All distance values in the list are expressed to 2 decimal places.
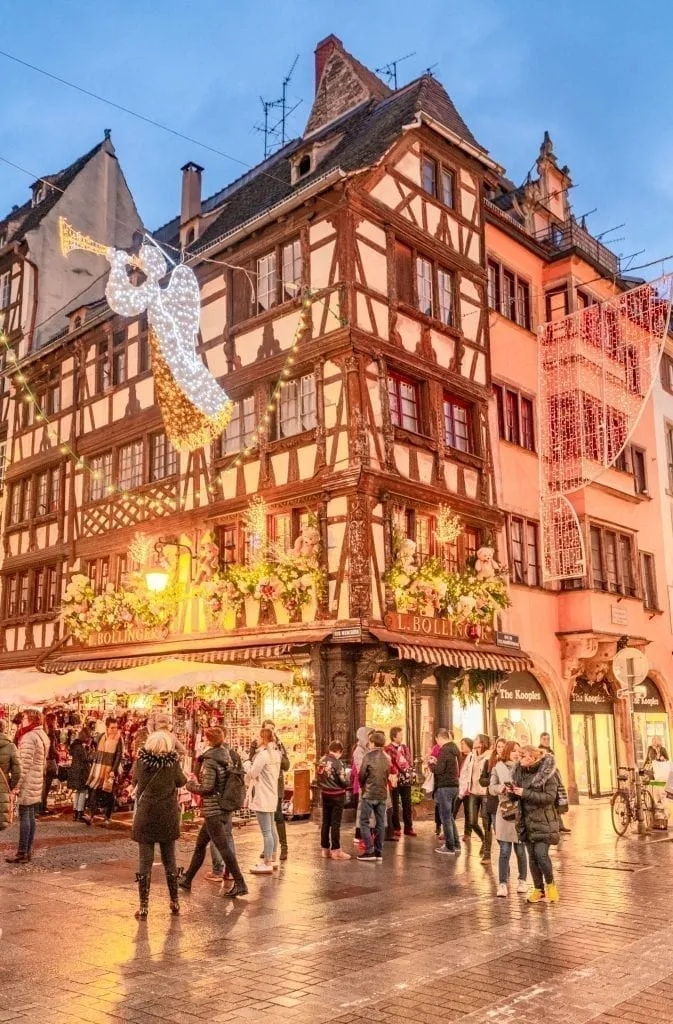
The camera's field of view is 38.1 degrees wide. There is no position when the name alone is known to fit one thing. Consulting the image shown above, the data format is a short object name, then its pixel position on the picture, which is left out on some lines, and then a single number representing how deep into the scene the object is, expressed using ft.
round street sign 48.67
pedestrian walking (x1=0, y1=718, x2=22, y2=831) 27.89
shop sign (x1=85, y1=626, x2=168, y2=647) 68.03
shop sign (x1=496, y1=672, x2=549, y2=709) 67.36
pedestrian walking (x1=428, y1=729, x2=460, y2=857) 41.16
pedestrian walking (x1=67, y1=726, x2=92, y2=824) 52.13
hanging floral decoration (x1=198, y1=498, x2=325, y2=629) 56.75
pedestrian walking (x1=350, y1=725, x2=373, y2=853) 48.44
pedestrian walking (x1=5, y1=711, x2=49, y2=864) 37.19
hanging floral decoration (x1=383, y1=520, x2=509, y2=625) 57.00
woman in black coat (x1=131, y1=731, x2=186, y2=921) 28.04
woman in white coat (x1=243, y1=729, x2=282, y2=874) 36.60
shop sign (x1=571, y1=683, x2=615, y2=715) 74.18
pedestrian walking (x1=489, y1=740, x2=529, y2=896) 30.99
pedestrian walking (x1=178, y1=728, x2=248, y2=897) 30.58
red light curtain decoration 70.95
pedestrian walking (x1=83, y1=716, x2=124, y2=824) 51.03
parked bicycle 49.39
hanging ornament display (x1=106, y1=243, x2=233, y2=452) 56.13
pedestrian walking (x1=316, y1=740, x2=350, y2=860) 38.91
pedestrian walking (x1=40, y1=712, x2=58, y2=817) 56.08
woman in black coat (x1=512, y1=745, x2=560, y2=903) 29.76
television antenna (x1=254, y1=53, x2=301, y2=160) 93.94
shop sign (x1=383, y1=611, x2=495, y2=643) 56.49
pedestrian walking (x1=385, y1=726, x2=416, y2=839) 45.93
